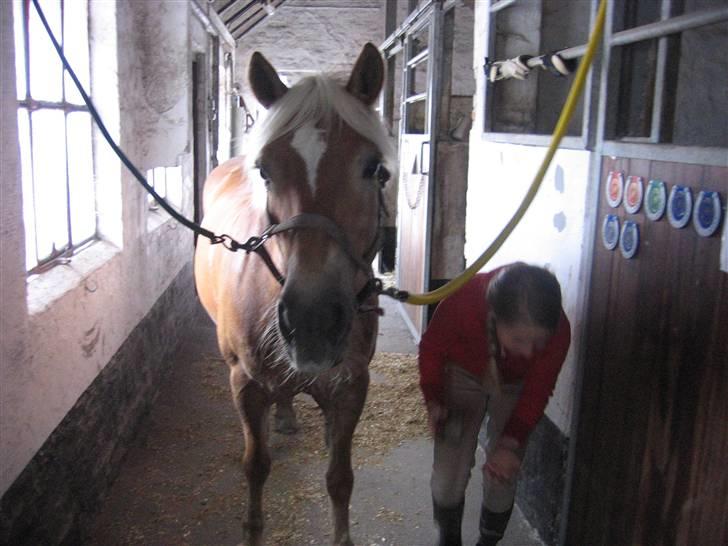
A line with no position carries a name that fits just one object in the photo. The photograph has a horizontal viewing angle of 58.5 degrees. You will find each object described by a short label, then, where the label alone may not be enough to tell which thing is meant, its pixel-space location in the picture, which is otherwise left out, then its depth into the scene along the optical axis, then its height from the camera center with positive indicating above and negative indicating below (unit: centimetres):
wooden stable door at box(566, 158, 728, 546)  146 -55
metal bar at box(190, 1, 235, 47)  575 +140
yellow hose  156 -5
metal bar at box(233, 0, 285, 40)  892 +190
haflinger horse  155 -26
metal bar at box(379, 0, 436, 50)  426 +106
